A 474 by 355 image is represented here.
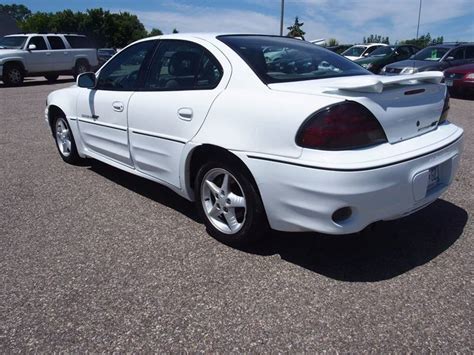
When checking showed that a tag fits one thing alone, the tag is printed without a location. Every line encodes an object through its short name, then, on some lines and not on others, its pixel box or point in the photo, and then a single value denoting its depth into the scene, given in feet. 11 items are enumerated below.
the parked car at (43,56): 54.39
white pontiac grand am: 8.16
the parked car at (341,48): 90.12
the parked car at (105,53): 96.04
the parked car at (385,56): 52.45
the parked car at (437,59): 40.45
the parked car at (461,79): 37.70
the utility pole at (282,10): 105.50
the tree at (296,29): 190.29
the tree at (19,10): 431.72
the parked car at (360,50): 65.77
